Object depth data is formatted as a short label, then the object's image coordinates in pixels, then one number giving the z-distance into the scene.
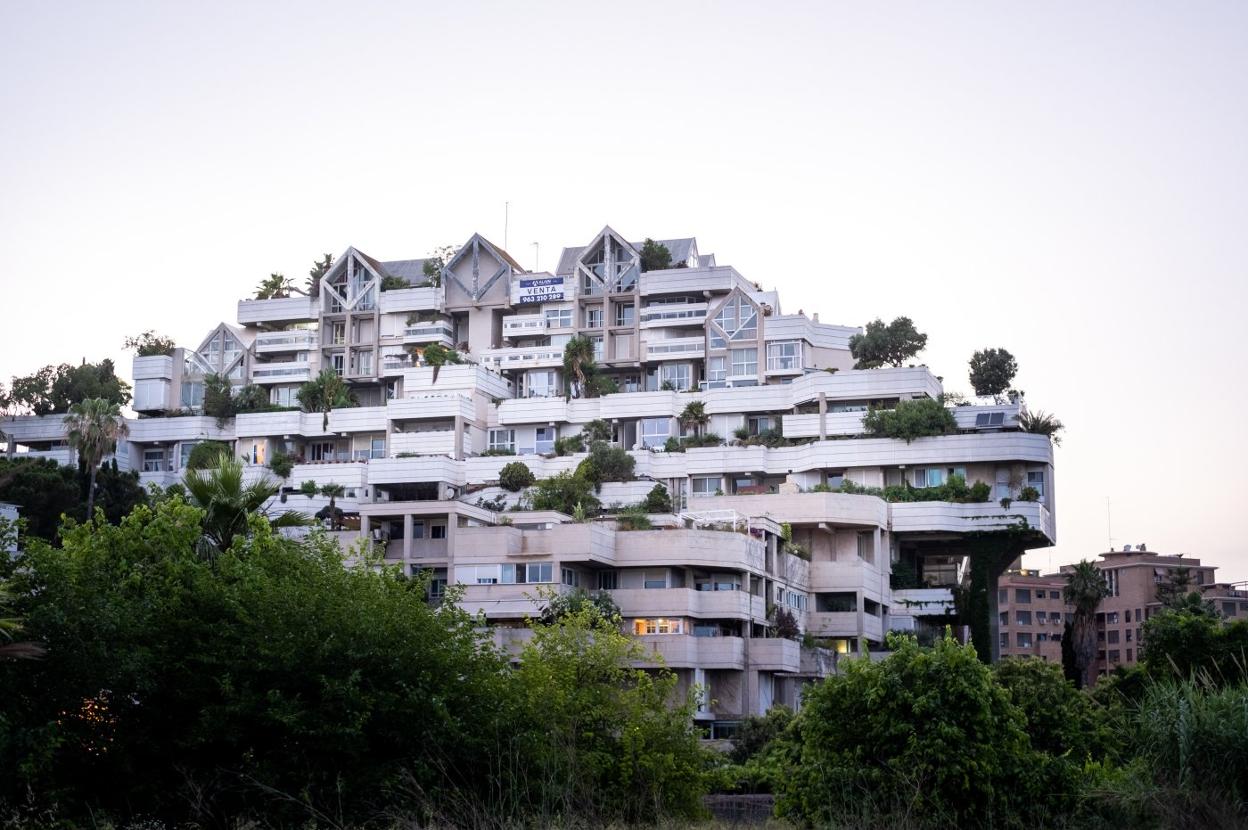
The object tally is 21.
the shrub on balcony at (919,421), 95.31
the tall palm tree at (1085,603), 97.25
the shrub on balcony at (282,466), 107.00
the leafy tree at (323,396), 113.62
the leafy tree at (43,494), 88.50
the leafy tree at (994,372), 100.75
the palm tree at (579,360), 110.25
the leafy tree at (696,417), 104.06
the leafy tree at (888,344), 103.12
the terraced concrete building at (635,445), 78.69
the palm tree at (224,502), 43.84
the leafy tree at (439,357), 110.69
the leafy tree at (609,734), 34.59
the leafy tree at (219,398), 114.69
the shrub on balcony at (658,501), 93.75
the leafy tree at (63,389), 121.56
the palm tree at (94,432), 98.12
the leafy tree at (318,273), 124.33
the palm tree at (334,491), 103.06
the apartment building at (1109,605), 149.12
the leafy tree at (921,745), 33.66
